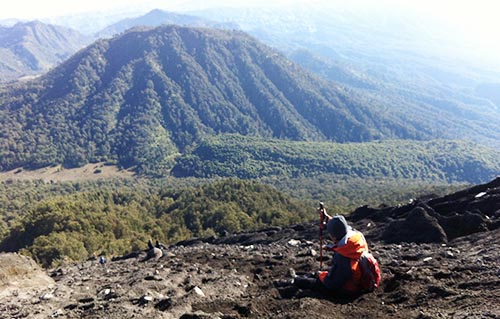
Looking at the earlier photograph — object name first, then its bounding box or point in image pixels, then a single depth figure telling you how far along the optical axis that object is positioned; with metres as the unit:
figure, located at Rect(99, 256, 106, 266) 22.05
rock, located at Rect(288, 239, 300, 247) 19.66
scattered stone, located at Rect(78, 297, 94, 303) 12.12
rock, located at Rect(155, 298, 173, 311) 10.60
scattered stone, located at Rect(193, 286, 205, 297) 11.50
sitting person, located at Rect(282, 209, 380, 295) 9.52
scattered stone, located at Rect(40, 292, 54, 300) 12.72
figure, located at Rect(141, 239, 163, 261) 20.87
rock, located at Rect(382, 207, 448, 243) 16.48
